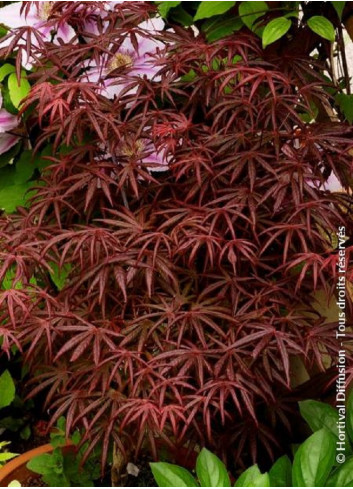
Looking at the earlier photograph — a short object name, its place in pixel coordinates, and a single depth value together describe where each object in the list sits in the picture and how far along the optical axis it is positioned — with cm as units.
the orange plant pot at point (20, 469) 199
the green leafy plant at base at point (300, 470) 178
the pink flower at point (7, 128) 205
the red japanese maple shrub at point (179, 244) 172
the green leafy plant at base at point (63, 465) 199
